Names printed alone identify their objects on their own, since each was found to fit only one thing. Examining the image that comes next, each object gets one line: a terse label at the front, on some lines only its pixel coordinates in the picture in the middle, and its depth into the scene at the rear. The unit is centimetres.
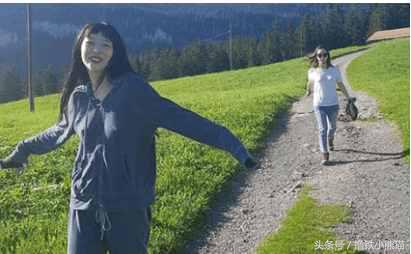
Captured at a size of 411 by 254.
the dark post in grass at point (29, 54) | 3966
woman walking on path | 1188
